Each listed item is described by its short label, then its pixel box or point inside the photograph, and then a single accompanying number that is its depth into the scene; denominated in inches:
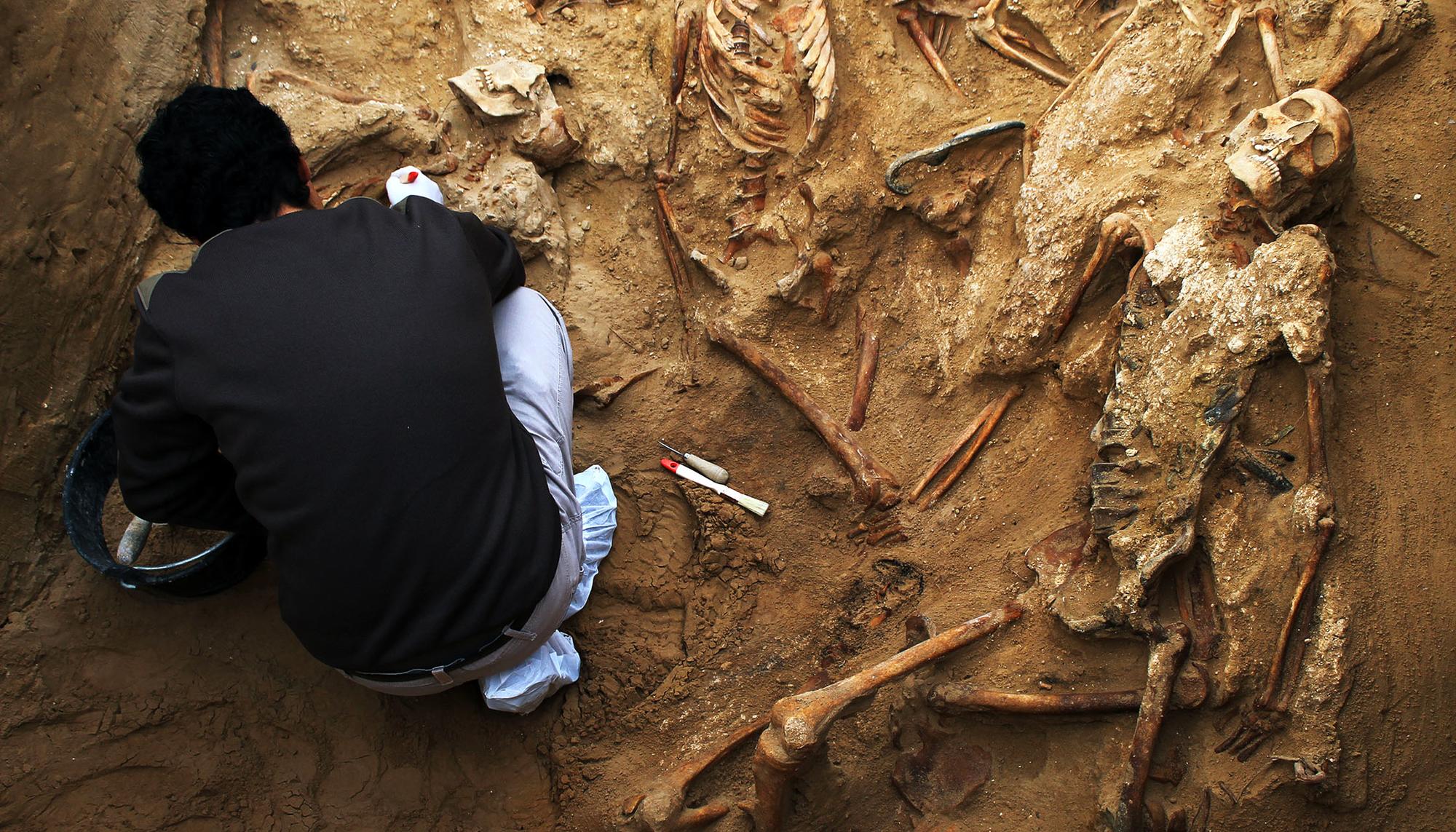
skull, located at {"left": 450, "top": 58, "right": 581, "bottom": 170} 134.8
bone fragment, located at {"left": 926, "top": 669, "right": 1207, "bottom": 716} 90.7
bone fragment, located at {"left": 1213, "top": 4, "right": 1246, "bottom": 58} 107.0
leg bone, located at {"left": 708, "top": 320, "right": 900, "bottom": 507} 125.3
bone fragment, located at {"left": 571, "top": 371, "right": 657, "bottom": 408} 134.9
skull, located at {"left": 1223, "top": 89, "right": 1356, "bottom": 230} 90.1
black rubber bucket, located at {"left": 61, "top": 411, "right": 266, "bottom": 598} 102.6
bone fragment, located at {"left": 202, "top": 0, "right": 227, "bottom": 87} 126.8
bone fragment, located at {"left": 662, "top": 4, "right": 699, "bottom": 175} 139.3
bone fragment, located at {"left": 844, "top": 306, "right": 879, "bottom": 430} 132.0
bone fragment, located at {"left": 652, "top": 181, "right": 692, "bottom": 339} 142.9
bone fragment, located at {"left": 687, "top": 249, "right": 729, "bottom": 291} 139.3
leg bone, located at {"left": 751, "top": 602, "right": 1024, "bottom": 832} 93.2
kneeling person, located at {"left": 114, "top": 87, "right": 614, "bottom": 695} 75.9
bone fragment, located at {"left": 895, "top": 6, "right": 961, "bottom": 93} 131.6
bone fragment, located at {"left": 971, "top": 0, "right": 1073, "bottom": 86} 126.5
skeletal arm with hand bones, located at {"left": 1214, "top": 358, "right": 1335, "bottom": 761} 86.9
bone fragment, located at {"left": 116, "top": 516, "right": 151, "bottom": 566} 107.8
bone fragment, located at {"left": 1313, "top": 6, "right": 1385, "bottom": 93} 96.0
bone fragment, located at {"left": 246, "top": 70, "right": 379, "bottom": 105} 129.6
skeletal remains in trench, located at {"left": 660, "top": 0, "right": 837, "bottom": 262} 130.9
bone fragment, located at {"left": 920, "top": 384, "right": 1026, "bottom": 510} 121.8
